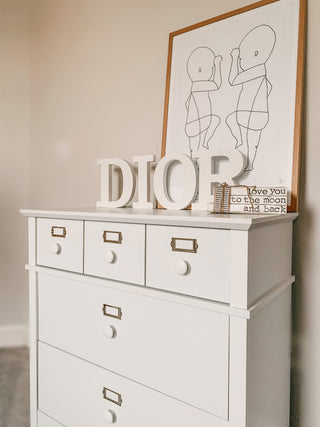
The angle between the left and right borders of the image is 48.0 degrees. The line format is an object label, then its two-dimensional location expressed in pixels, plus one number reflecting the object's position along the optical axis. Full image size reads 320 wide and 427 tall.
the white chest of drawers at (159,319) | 0.93
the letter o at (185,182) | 1.28
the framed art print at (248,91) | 1.24
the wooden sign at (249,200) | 1.08
